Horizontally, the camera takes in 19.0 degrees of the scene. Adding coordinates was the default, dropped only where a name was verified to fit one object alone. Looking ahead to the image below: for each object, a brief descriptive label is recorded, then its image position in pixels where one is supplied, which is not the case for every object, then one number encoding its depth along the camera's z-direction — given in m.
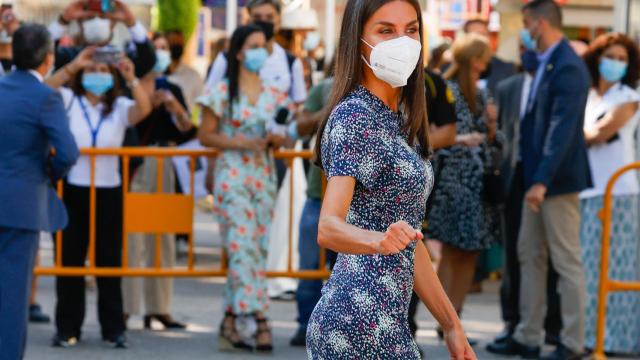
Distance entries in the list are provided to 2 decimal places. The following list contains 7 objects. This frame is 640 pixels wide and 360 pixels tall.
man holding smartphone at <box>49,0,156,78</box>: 12.65
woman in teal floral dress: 11.79
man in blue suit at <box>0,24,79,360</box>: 9.81
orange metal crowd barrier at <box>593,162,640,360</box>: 11.50
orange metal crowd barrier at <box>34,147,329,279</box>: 12.02
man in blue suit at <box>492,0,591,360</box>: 11.27
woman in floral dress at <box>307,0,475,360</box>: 5.30
